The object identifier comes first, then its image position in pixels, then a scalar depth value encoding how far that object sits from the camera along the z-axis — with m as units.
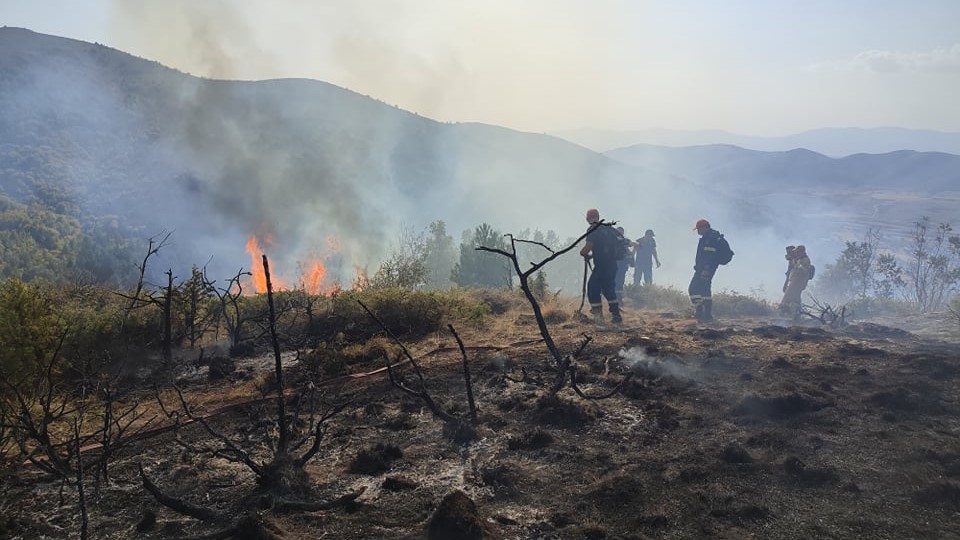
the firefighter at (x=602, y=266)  9.55
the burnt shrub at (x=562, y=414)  4.81
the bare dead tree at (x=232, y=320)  7.61
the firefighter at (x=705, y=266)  11.25
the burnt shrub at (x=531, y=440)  4.33
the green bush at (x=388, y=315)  8.16
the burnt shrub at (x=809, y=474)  3.66
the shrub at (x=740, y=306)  13.73
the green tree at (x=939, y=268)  21.46
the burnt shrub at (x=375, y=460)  3.97
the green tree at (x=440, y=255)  32.38
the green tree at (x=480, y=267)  23.53
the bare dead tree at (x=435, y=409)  4.53
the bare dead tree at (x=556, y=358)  4.98
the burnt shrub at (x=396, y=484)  3.65
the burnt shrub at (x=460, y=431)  4.47
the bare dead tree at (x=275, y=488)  2.97
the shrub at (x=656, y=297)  14.79
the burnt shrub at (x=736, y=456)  3.96
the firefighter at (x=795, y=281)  12.46
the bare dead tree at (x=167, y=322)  6.50
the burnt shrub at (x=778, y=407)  4.94
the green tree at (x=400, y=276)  12.16
